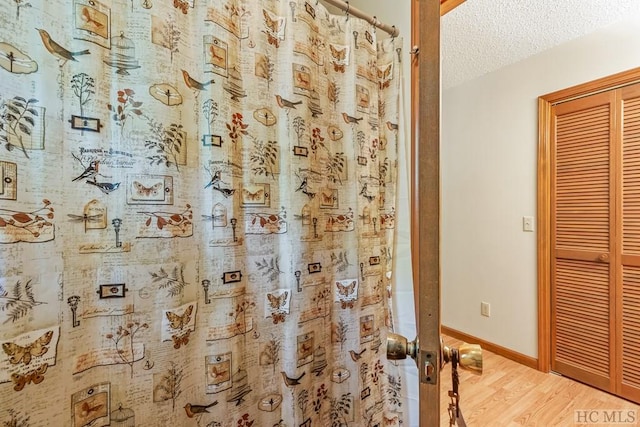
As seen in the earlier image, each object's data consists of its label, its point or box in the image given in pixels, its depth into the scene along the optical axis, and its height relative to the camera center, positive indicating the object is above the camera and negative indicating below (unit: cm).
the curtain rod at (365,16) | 103 +76
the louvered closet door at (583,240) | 157 -20
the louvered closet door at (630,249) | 147 -24
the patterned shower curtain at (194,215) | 57 -1
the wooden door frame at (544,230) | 179 -15
